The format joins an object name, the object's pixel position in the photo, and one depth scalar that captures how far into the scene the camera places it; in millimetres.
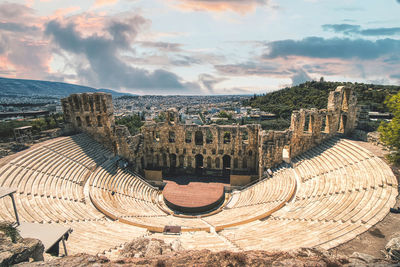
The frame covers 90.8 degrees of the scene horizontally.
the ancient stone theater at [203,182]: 13297
